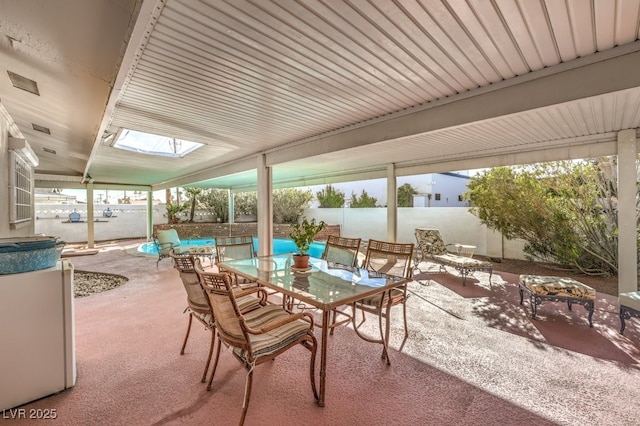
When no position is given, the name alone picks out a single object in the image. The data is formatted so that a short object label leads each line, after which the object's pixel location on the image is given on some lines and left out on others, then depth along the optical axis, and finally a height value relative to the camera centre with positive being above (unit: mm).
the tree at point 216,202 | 15227 +562
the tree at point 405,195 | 14297 +795
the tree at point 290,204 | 13562 +375
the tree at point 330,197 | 14186 +718
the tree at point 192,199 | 14297 +713
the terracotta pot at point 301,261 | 3139 -565
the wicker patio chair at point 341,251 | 3574 -548
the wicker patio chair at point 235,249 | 3826 -522
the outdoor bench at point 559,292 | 3455 -1087
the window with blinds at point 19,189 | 3893 +416
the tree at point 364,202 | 13156 +430
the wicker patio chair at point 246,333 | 1811 -901
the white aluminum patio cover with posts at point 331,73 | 1816 +1284
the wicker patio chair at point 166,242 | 7043 -801
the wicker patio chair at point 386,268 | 2713 -681
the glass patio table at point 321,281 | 2094 -680
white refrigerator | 1982 -910
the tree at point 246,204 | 15836 +459
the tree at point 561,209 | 5691 -14
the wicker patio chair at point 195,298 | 2338 -777
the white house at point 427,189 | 14875 +1259
